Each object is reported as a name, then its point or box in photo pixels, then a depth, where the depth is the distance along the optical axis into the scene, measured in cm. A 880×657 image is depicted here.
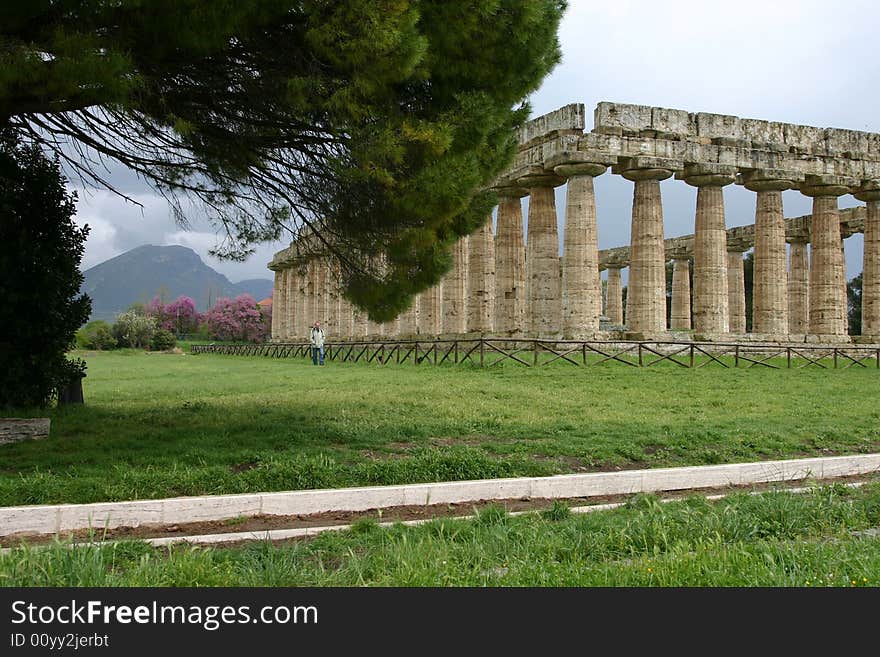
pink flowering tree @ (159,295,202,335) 9306
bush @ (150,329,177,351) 6122
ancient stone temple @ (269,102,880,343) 2839
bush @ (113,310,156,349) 6253
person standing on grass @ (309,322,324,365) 3297
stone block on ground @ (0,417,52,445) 1004
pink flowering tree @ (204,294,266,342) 8531
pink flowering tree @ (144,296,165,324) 9112
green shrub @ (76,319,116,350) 5972
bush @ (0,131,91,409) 1148
